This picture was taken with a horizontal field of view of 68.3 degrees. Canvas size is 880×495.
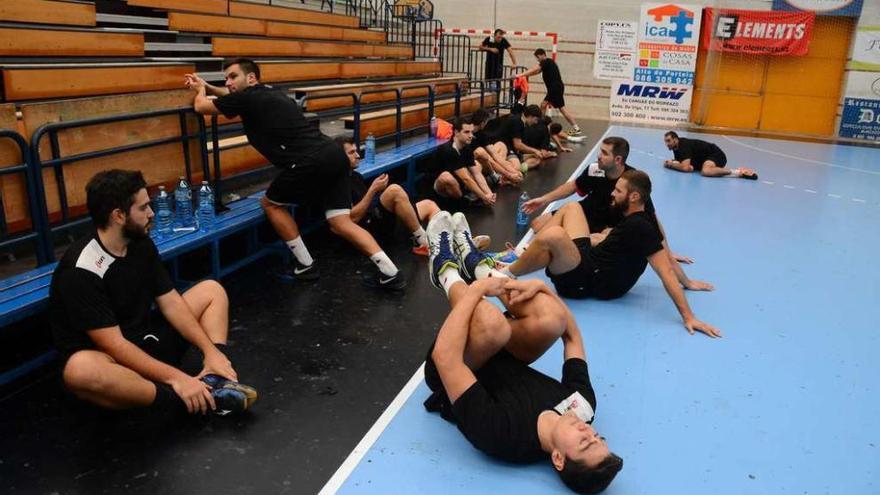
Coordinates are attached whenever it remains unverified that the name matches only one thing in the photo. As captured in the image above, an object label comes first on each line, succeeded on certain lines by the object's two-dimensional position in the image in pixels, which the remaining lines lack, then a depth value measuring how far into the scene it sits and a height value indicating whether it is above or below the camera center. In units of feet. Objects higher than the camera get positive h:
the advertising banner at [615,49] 57.31 +1.31
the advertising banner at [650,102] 57.38 -3.22
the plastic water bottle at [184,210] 14.61 -3.40
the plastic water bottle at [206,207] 14.99 -3.40
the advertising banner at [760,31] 51.98 +2.84
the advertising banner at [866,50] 50.11 +1.49
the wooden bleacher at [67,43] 15.88 +0.24
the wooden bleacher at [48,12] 17.34 +1.07
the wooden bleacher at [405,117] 28.02 -2.73
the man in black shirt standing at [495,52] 50.88 +0.73
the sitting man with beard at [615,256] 14.84 -4.47
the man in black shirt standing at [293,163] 15.89 -2.55
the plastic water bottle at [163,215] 14.07 -3.38
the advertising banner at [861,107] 51.15 -2.88
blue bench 10.42 -3.87
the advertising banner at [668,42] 55.26 +1.93
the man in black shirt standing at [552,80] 46.78 -1.21
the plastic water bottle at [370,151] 23.82 -3.29
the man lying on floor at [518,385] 8.66 -4.63
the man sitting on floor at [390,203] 19.29 -4.23
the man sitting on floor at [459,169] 24.84 -4.05
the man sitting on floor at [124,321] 9.51 -4.00
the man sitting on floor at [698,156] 34.24 -4.65
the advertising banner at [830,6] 50.65 +4.75
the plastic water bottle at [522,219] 22.85 -5.36
